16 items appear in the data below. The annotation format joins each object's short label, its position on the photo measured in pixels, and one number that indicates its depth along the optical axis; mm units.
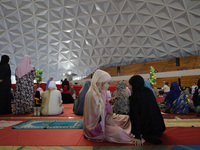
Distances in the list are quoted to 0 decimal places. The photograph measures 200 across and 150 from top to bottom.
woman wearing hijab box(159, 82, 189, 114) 4898
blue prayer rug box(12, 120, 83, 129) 3352
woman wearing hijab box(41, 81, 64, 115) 4836
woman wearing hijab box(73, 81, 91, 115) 4798
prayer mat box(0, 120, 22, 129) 3475
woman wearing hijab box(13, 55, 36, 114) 5113
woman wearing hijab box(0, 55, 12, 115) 5152
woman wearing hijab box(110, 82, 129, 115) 4047
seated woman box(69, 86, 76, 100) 8538
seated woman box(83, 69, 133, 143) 2402
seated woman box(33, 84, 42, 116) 4826
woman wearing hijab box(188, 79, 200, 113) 4938
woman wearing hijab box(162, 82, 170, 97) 10754
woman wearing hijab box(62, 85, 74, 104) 8289
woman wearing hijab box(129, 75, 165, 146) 2318
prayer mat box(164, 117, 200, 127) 3391
